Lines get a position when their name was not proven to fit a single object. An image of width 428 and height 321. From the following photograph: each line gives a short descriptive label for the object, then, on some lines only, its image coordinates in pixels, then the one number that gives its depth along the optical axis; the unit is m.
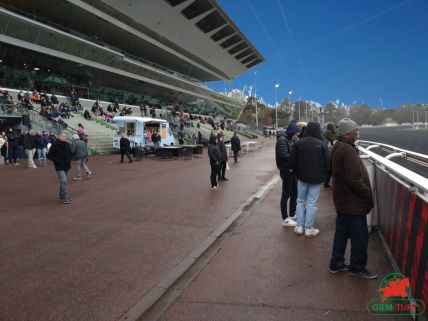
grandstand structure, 31.56
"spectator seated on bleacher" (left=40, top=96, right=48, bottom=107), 26.47
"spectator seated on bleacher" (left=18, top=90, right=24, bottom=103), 24.56
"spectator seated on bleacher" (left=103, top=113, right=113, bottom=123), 31.92
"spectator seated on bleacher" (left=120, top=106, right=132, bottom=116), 35.82
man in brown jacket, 4.09
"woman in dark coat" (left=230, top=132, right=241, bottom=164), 19.84
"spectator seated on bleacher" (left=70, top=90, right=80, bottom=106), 31.92
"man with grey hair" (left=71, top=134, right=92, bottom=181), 13.06
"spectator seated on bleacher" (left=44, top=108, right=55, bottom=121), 23.23
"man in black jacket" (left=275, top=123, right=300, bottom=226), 6.54
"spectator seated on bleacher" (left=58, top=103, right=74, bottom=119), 27.17
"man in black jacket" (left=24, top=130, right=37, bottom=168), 16.28
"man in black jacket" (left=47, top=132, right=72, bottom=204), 9.13
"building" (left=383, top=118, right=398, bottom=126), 157.40
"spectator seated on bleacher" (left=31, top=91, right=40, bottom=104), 27.06
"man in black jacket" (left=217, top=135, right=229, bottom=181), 12.03
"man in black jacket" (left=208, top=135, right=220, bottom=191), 11.04
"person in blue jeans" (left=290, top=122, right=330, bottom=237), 5.50
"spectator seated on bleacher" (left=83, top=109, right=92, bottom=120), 29.82
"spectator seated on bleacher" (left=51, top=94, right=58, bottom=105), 29.28
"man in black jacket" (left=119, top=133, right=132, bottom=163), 19.03
